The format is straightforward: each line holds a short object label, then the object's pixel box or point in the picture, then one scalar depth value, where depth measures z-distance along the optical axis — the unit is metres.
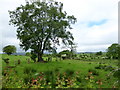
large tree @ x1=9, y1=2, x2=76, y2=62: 16.16
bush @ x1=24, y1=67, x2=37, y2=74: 9.08
